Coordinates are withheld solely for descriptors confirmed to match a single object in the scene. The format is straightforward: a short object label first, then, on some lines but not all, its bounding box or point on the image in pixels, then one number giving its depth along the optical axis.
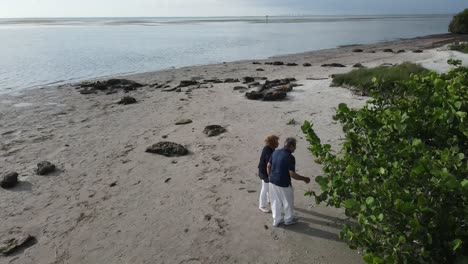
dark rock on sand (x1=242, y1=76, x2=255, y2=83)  24.13
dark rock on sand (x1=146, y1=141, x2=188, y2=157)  11.67
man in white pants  6.91
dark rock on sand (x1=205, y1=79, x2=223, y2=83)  25.23
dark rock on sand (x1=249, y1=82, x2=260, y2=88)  22.10
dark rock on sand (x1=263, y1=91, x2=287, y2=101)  17.62
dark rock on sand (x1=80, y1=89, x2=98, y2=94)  24.17
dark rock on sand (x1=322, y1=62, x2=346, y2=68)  29.06
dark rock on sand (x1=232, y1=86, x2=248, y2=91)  21.02
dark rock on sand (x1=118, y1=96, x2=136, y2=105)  20.16
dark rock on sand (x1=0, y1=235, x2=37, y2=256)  7.31
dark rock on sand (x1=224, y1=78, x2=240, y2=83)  24.81
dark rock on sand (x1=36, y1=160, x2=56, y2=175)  10.98
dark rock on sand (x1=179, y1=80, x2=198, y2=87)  24.26
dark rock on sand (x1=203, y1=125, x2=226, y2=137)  13.26
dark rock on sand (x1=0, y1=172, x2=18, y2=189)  10.29
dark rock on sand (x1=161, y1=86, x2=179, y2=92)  23.13
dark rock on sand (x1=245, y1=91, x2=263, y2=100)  18.30
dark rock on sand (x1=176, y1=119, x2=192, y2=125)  15.10
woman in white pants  7.70
